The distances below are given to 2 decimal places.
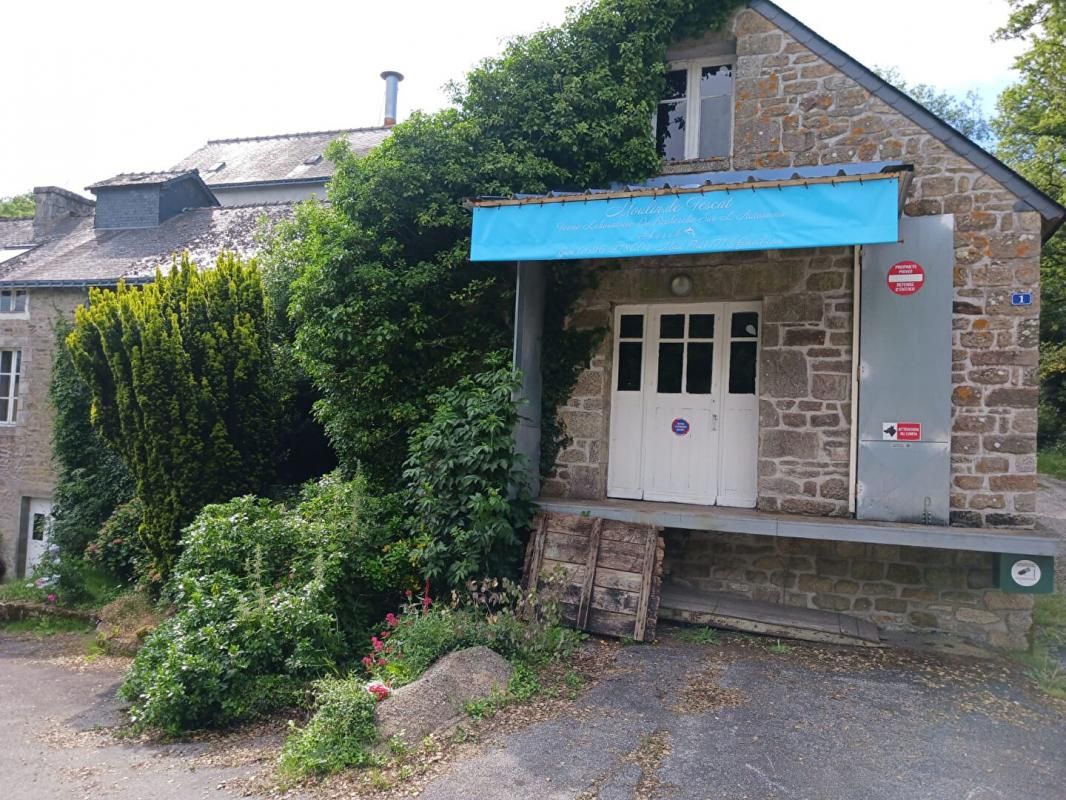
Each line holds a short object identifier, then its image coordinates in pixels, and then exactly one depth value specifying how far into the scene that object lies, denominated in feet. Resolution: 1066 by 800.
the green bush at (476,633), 17.79
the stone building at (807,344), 20.12
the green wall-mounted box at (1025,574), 18.75
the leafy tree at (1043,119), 46.60
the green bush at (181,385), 28.19
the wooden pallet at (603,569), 20.44
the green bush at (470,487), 20.39
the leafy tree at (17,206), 107.34
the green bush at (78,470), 37.76
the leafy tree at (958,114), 86.89
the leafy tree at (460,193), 24.79
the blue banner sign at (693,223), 18.21
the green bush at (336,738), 14.02
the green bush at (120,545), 34.30
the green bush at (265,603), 18.44
